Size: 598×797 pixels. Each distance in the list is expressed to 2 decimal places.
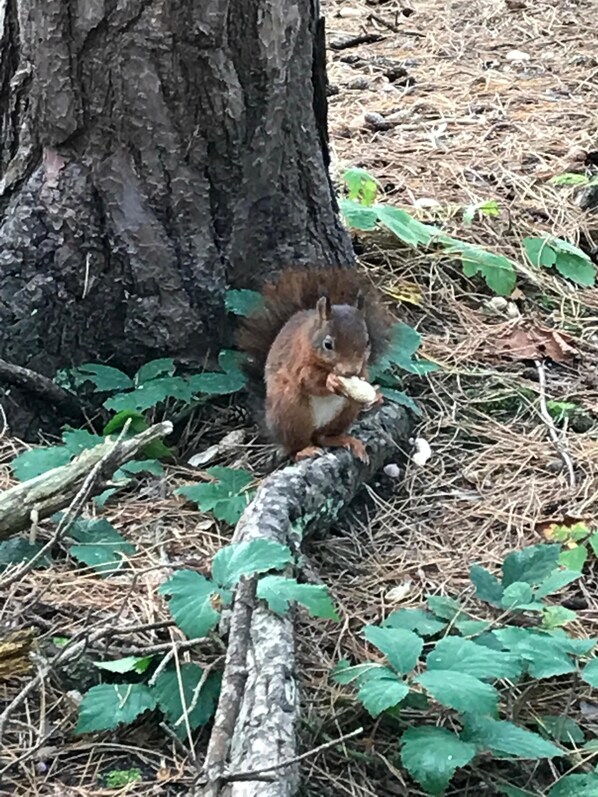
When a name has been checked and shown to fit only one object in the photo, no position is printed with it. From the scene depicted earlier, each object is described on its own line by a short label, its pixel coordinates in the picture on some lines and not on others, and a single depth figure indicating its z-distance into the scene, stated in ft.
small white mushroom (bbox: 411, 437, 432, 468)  8.43
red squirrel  7.94
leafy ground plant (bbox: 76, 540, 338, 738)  5.60
